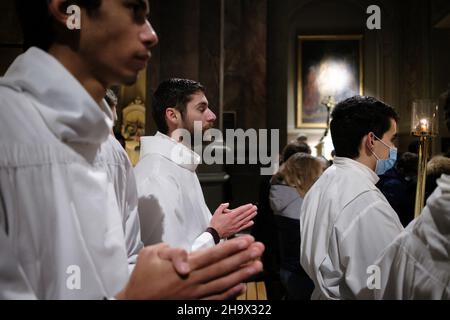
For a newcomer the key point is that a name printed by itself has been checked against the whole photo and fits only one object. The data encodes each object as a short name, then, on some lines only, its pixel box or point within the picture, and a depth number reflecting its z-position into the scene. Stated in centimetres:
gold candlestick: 197
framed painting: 1376
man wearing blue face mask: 192
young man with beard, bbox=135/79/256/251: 196
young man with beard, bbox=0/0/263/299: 94
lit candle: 213
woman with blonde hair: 304
